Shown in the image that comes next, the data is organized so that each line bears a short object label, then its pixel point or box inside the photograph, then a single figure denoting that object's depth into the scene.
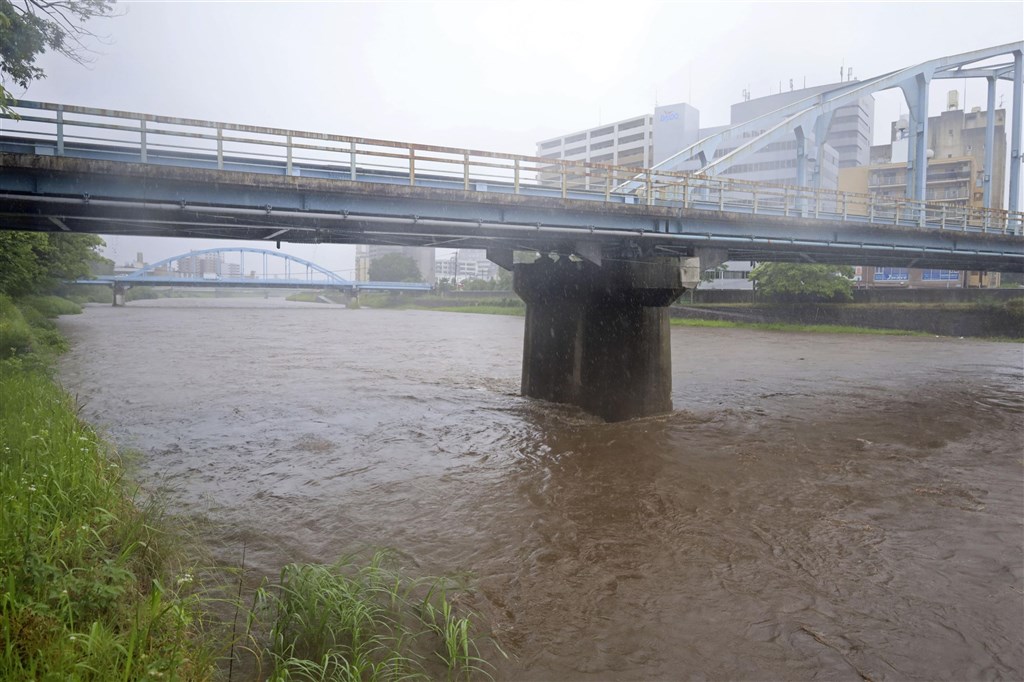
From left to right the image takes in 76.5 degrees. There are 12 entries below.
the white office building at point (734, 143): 84.81
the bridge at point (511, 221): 11.48
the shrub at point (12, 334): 16.79
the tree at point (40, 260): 24.28
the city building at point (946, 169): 70.50
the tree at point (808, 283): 43.16
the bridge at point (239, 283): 71.50
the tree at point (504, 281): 79.69
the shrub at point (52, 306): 40.19
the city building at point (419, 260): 158.10
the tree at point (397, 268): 113.56
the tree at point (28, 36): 9.97
